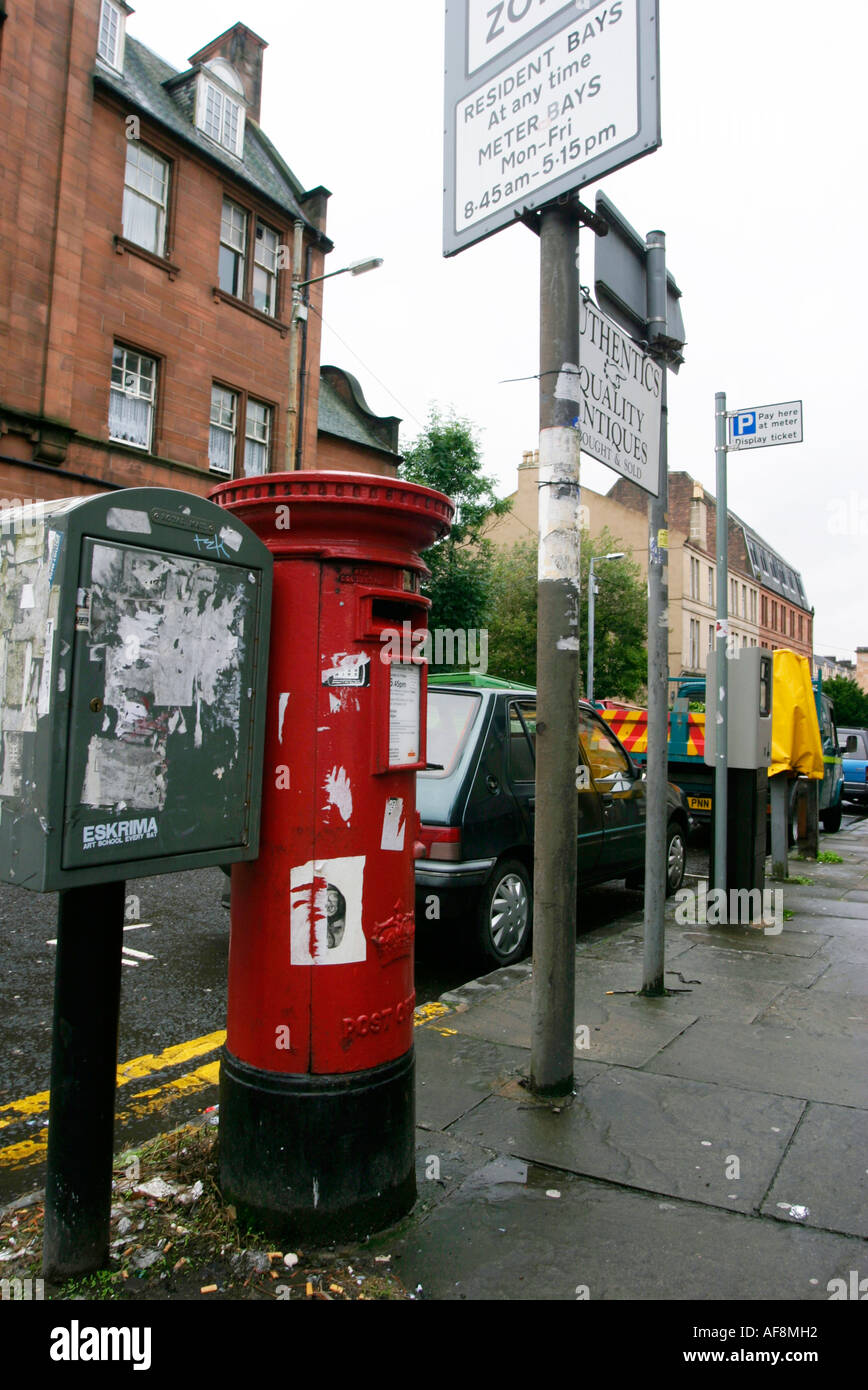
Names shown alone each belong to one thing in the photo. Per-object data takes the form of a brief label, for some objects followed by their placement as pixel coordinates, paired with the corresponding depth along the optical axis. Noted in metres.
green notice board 2.06
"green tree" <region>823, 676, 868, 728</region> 58.94
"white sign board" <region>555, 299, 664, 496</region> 3.73
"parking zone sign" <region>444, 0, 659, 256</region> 3.12
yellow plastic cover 8.71
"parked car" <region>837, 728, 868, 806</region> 22.59
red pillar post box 2.57
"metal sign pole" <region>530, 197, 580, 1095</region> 3.39
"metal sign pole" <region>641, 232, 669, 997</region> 4.70
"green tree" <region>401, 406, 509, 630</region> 24.47
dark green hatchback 5.40
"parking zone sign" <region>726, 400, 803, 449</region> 6.73
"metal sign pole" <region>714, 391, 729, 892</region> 6.61
